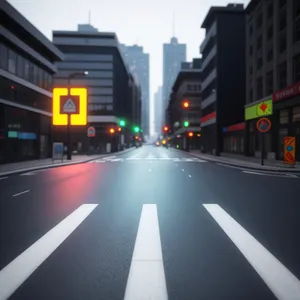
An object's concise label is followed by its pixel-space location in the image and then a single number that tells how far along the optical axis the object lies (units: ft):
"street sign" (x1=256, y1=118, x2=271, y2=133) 72.84
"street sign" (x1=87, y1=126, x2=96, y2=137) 139.54
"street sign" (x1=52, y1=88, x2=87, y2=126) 99.91
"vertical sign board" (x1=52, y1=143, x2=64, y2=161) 90.23
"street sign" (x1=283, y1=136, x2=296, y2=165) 68.28
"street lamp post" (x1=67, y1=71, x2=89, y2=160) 102.39
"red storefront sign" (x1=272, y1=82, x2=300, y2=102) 82.55
